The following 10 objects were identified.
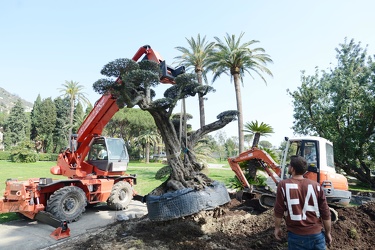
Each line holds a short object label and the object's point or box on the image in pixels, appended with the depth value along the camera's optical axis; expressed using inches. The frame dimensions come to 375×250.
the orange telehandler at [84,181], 277.3
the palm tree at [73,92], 1843.0
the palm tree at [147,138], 1694.4
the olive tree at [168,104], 189.3
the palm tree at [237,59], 826.9
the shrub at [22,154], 1344.7
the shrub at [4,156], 1610.5
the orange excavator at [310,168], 282.7
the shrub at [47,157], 1657.9
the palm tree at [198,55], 929.5
